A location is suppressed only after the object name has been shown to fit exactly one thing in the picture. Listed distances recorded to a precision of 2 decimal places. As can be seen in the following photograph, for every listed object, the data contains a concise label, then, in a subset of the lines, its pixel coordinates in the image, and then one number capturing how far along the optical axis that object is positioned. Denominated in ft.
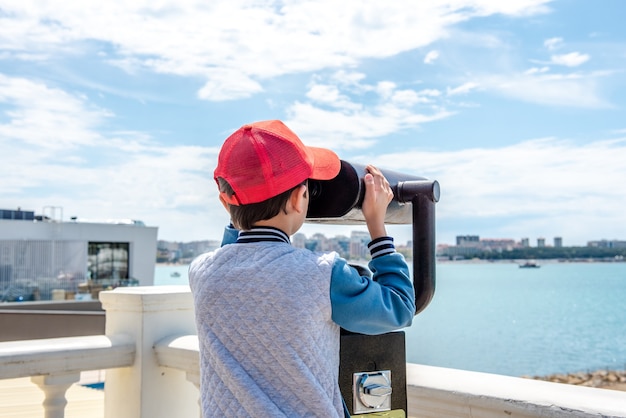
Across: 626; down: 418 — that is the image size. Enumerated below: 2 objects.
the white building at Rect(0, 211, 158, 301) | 71.15
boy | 3.95
